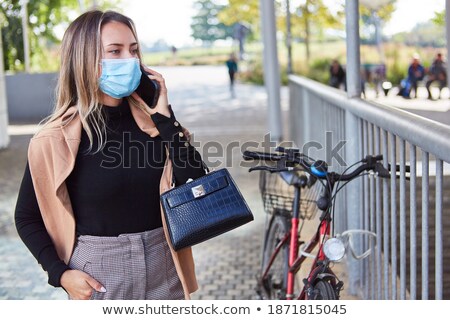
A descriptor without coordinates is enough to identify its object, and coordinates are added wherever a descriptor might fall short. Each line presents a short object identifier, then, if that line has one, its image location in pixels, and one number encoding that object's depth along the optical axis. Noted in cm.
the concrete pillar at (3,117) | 1675
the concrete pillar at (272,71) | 1563
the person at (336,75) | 2442
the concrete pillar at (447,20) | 646
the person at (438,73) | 2302
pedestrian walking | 3303
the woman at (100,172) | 290
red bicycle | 375
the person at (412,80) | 2414
